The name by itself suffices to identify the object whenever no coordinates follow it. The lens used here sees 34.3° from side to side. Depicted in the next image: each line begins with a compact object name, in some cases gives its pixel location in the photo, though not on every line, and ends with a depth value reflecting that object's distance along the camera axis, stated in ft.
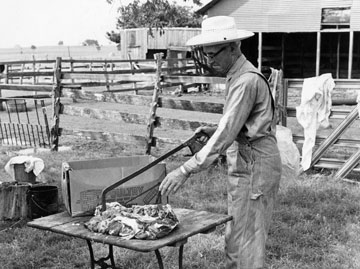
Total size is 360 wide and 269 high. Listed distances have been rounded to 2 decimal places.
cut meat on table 10.19
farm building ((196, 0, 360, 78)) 71.20
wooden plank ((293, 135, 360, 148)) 26.29
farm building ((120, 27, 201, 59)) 104.58
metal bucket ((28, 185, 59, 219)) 20.97
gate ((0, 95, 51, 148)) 36.04
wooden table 9.87
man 10.78
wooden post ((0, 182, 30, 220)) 20.94
